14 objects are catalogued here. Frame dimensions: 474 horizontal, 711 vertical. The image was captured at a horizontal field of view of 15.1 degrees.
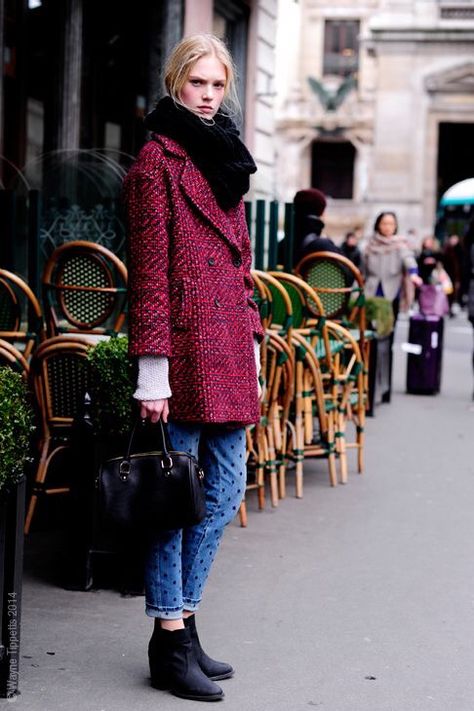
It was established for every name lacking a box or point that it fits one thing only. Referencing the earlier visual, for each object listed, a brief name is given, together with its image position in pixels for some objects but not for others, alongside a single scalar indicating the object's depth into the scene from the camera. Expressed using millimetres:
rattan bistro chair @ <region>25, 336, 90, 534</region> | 8121
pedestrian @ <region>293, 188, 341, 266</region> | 13940
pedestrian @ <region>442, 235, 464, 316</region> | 40693
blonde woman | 5412
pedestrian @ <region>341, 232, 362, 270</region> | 35888
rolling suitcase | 17446
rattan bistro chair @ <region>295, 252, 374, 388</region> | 12440
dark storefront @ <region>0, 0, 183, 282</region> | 13042
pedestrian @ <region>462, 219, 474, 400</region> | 17117
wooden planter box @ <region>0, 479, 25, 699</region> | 5523
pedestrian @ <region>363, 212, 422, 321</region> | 17266
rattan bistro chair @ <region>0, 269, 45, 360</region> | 8501
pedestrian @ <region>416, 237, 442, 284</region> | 19336
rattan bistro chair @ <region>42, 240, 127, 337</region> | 9087
